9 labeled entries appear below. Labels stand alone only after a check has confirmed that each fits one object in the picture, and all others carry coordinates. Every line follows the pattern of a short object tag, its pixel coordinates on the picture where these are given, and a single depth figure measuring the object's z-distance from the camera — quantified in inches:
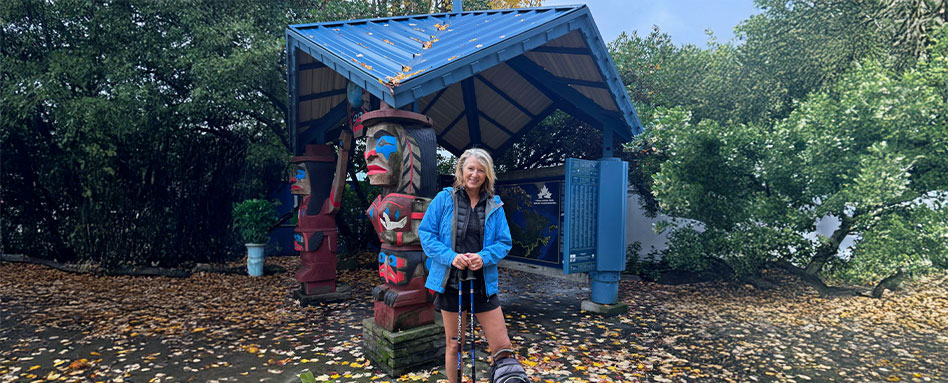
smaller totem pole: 267.3
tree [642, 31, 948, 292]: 250.4
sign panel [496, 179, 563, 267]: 282.2
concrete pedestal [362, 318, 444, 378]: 160.7
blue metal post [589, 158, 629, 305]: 249.4
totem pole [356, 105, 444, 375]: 163.9
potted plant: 362.6
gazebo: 173.3
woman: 124.2
